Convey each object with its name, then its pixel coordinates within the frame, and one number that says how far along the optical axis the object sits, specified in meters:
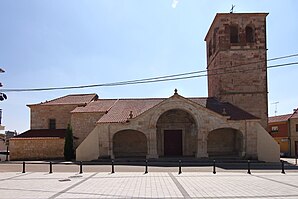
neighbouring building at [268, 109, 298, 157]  42.56
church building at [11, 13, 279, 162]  28.45
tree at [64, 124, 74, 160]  30.88
